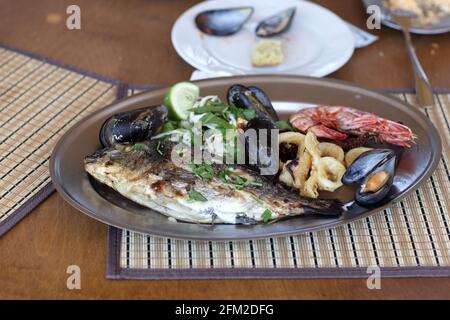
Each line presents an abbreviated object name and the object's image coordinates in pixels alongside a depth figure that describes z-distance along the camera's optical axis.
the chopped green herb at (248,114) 1.62
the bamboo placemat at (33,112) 1.57
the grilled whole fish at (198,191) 1.40
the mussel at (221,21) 2.17
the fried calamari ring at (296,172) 1.48
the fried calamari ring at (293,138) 1.58
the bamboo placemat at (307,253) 1.37
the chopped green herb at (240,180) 1.43
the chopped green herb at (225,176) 1.43
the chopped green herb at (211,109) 1.64
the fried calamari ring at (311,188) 1.47
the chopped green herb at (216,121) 1.58
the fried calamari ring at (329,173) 1.49
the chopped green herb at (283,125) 1.65
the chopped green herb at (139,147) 1.50
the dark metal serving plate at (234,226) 1.38
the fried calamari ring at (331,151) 1.56
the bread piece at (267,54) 2.04
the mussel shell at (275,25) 2.19
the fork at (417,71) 1.93
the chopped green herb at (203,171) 1.43
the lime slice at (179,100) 1.67
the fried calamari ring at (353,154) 1.55
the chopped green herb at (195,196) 1.39
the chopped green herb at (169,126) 1.63
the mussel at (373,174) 1.43
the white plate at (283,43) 2.03
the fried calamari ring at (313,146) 1.51
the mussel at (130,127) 1.57
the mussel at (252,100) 1.66
